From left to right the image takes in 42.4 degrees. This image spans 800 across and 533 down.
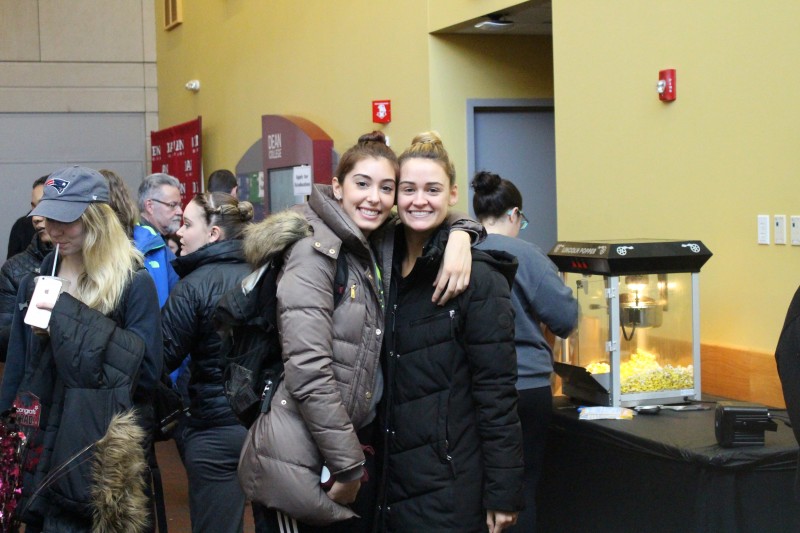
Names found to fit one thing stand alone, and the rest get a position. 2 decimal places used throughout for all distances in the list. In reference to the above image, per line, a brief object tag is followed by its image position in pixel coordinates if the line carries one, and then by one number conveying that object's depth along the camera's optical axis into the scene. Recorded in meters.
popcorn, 4.25
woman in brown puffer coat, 2.67
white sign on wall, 8.52
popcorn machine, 4.19
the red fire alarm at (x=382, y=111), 7.67
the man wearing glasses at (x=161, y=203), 5.58
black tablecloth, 3.56
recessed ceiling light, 6.53
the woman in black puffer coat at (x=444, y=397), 2.88
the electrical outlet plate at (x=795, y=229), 4.26
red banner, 11.84
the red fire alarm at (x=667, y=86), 4.91
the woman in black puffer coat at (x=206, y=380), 3.95
